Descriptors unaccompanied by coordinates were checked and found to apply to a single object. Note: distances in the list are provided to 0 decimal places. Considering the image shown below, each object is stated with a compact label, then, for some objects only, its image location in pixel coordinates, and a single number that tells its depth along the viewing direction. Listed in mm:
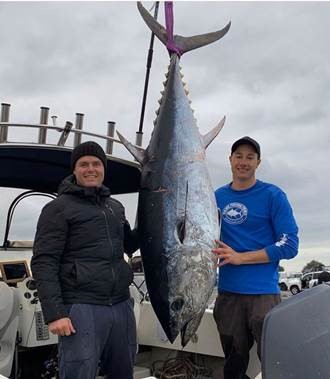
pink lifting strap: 3160
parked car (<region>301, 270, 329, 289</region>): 33328
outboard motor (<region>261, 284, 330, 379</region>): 1645
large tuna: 2664
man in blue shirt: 3090
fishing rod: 4629
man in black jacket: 2674
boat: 3711
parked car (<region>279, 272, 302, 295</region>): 34875
